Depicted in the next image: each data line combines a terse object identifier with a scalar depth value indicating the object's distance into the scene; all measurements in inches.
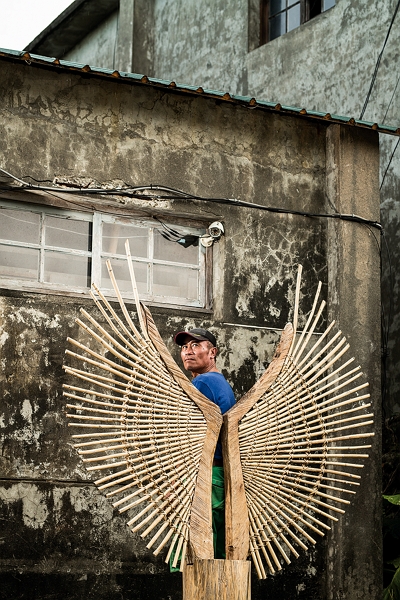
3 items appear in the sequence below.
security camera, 326.3
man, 199.5
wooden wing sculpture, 190.7
